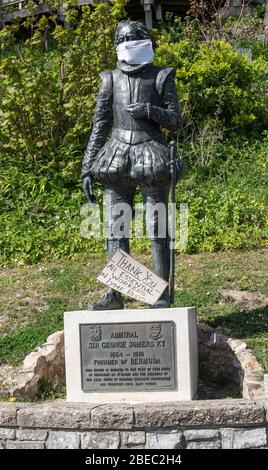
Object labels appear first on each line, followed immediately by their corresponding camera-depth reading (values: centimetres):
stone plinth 514
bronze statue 552
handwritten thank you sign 538
